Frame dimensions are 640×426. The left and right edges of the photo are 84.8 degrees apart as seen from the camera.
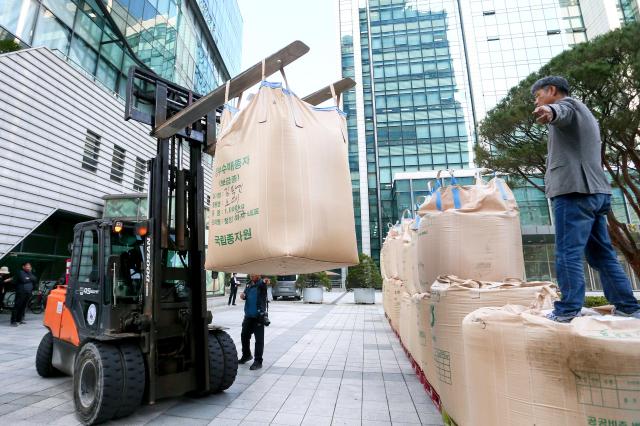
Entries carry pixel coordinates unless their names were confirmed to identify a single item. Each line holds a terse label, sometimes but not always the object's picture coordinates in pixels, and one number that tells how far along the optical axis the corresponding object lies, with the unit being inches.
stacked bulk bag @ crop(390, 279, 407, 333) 273.6
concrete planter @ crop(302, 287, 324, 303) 755.4
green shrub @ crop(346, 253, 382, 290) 877.8
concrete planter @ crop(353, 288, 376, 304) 729.0
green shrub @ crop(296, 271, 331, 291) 886.6
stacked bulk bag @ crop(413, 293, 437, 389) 136.2
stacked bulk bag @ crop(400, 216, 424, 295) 168.2
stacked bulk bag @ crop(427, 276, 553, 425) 100.1
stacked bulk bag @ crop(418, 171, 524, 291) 115.3
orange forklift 134.6
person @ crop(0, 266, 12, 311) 390.6
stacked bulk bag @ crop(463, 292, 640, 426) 55.5
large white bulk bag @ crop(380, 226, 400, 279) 304.2
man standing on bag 79.1
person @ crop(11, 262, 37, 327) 358.6
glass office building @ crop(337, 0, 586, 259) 1418.6
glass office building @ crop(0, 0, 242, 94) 428.1
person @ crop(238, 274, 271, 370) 227.5
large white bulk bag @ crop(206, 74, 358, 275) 78.5
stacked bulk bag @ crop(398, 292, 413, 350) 210.8
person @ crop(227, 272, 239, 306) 657.0
